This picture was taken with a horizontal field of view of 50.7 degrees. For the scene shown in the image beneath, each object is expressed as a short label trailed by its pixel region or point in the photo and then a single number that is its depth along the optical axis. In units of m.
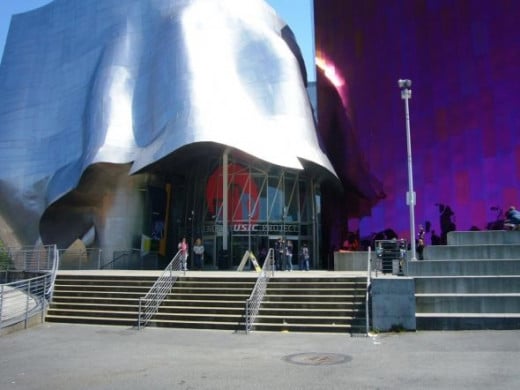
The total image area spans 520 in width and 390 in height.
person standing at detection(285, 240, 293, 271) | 27.35
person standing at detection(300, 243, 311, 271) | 27.67
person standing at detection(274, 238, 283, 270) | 28.02
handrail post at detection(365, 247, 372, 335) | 13.85
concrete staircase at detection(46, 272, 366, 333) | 15.15
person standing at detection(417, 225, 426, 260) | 23.02
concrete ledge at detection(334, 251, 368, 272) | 26.17
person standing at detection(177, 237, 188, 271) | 22.06
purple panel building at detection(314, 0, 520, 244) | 28.03
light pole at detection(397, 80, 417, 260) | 17.69
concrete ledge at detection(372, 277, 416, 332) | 13.77
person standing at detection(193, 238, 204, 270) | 27.28
